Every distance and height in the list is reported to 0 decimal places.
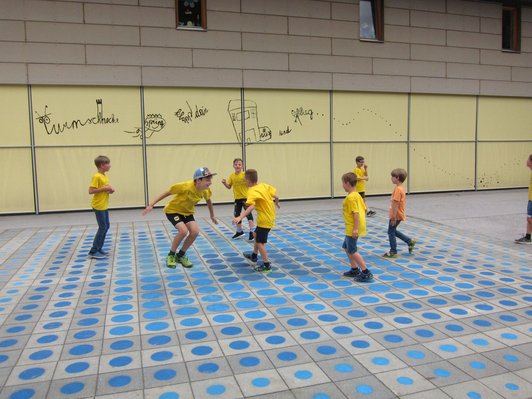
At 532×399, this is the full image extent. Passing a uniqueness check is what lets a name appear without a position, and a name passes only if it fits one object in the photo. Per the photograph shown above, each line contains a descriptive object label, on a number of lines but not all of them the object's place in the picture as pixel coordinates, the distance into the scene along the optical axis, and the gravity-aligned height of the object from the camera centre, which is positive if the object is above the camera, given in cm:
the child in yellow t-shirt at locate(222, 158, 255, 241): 902 -67
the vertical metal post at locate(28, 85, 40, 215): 1223 -9
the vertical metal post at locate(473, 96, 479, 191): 1636 -16
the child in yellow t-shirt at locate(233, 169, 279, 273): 664 -84
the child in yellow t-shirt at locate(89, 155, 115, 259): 746 -73
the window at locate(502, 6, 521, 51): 1658 +418
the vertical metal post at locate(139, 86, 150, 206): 1294 +14
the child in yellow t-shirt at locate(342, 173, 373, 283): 596 -90
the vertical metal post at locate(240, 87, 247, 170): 1373 +79
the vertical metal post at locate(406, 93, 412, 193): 1551 +34
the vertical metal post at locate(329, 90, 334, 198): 1459 +25
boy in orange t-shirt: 707 -95
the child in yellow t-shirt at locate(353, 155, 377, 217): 1084 -60
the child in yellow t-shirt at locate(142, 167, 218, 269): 679 -81
